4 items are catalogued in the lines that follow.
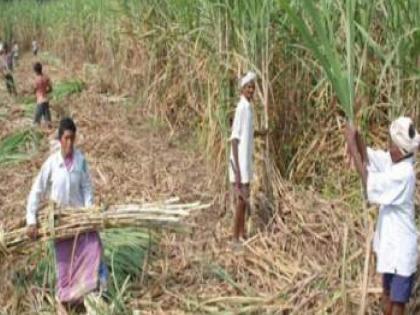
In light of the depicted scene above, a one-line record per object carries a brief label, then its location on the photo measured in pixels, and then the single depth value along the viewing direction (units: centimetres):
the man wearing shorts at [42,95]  837
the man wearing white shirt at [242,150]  429
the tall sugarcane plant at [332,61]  287
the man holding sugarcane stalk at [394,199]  289
